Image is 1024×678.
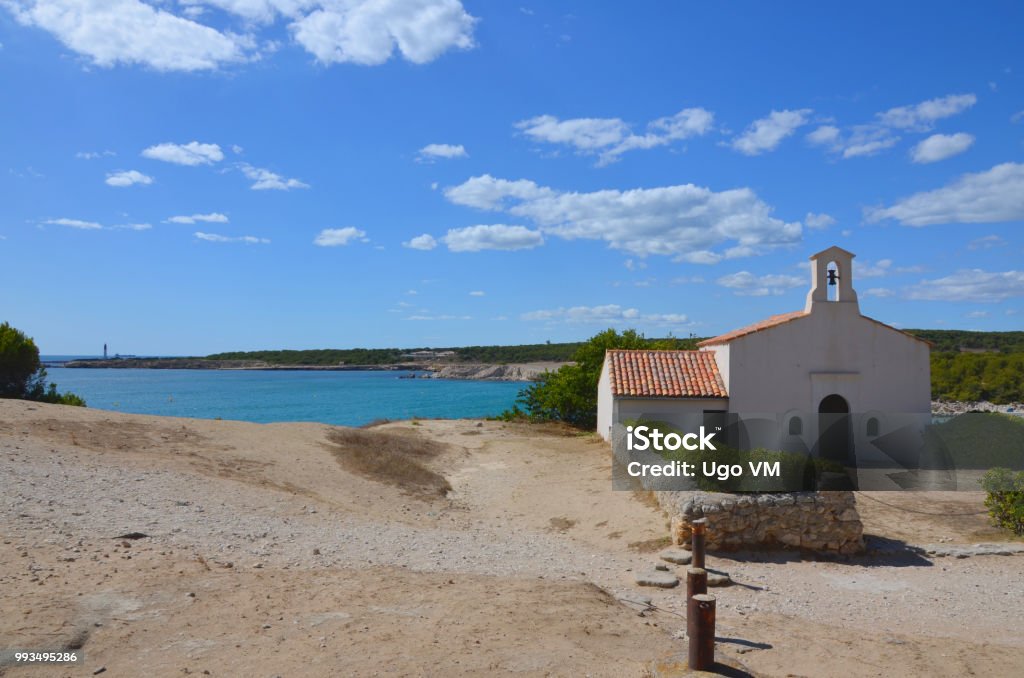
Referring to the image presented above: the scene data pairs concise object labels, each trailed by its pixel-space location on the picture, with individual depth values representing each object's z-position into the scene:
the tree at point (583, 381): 32.97
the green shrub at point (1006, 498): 13.88
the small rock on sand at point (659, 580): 10.54
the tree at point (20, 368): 27.97
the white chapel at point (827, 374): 20.69
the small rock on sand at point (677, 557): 11.86
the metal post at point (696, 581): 7.78
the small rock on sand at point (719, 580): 10.82
